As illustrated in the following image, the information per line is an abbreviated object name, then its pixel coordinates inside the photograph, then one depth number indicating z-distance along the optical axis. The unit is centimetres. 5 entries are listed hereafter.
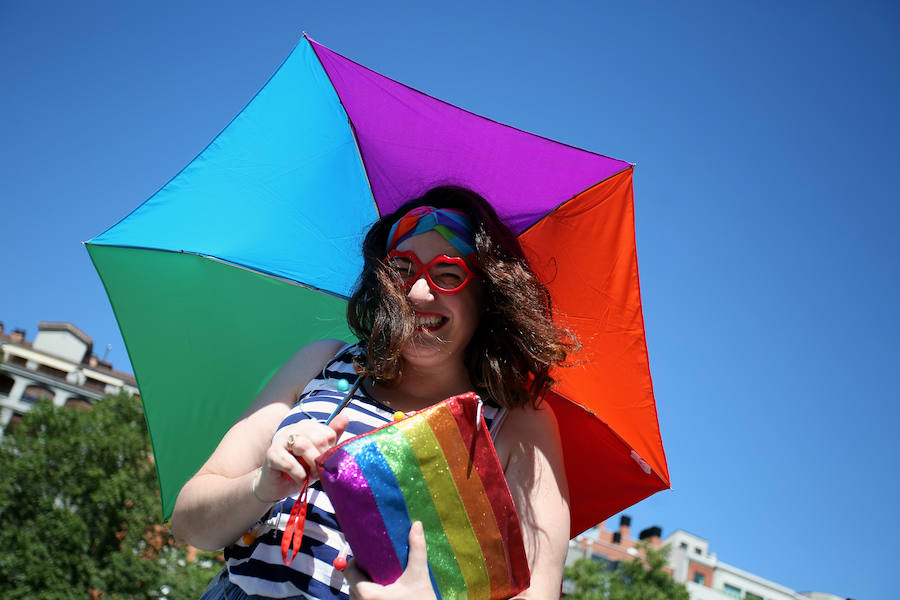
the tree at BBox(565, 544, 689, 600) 2486
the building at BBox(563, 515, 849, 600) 5162
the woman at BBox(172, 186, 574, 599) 193
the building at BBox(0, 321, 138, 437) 4475
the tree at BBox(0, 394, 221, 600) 2736
